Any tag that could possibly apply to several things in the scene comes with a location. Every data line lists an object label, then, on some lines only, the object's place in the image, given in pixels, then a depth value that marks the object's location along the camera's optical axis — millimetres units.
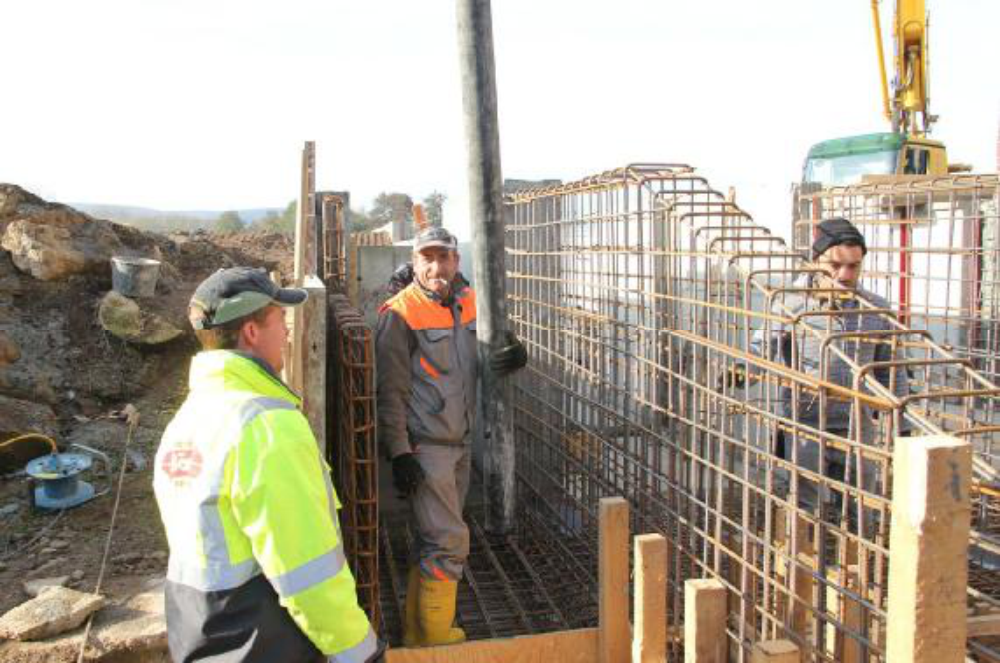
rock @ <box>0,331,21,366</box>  7355
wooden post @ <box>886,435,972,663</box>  1798
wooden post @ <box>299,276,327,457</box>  3582
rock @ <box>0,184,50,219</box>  9086
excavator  12578
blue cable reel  5000
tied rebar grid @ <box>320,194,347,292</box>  6914
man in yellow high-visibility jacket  2188
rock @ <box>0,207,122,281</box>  8578
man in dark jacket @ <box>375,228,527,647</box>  4191
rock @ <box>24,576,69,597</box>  4043
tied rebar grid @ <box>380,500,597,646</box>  4551
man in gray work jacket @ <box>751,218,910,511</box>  2889
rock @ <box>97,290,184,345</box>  8180
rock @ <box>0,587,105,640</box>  3502
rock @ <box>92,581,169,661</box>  3537
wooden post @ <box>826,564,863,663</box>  2695
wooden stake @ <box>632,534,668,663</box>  2852
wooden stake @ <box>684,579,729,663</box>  2602
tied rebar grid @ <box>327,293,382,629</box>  3762
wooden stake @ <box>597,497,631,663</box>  3150
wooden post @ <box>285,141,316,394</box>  3783
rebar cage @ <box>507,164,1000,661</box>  2641
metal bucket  8391
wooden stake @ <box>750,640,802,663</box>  2271
